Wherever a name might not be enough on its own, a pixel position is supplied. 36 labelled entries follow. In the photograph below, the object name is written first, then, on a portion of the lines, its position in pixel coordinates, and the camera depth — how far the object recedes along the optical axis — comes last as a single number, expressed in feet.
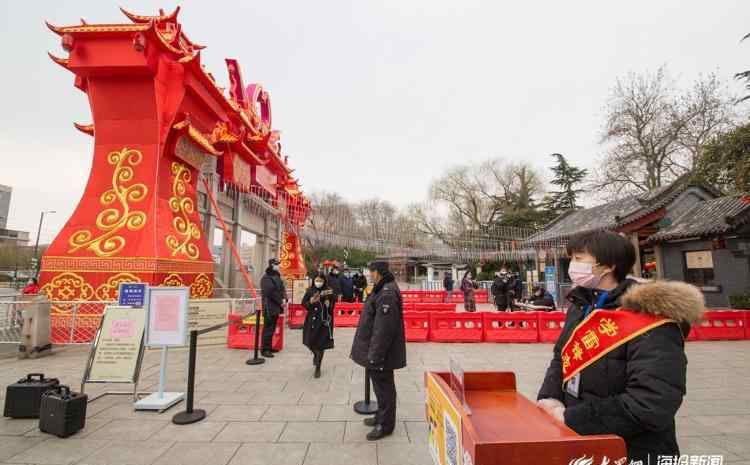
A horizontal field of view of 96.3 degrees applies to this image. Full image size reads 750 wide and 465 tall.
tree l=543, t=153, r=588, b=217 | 109.19
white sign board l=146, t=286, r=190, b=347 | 14.44
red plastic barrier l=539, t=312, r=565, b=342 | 26.76
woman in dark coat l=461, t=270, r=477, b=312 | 41.63
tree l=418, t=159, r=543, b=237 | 112.47
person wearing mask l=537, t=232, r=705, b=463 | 4.48
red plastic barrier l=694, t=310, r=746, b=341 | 27.00
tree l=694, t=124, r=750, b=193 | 28.94
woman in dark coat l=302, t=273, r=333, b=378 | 17.79
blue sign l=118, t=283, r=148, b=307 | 17.30
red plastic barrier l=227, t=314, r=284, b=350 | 23.71
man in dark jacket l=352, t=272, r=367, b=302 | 47.73
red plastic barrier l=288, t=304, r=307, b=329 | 33.19
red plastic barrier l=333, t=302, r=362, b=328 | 34.27
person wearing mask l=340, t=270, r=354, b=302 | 39.86
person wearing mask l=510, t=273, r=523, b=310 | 38.57
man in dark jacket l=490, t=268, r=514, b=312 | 37.22
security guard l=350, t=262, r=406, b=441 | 11.01
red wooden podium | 3.74
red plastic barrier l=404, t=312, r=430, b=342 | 27.30
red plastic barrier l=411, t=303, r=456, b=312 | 36.60
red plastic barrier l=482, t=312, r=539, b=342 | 26.78
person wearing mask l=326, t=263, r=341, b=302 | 33.91
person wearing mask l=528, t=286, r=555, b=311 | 29.71
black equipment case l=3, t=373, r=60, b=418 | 12.49
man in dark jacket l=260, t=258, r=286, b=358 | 21.61
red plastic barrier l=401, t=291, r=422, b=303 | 56.00
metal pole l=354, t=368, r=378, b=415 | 12.98
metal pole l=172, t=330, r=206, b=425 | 12.54
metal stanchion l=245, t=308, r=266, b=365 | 20.20
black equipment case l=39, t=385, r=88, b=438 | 11.19
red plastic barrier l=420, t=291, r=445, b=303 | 57.26
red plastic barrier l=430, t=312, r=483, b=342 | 27.04
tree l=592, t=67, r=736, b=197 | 59.62
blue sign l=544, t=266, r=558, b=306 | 44.04
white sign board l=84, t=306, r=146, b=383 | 14.38
